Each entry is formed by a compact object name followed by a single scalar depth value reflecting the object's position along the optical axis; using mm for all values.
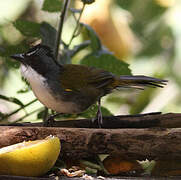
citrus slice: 3684
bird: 4895
